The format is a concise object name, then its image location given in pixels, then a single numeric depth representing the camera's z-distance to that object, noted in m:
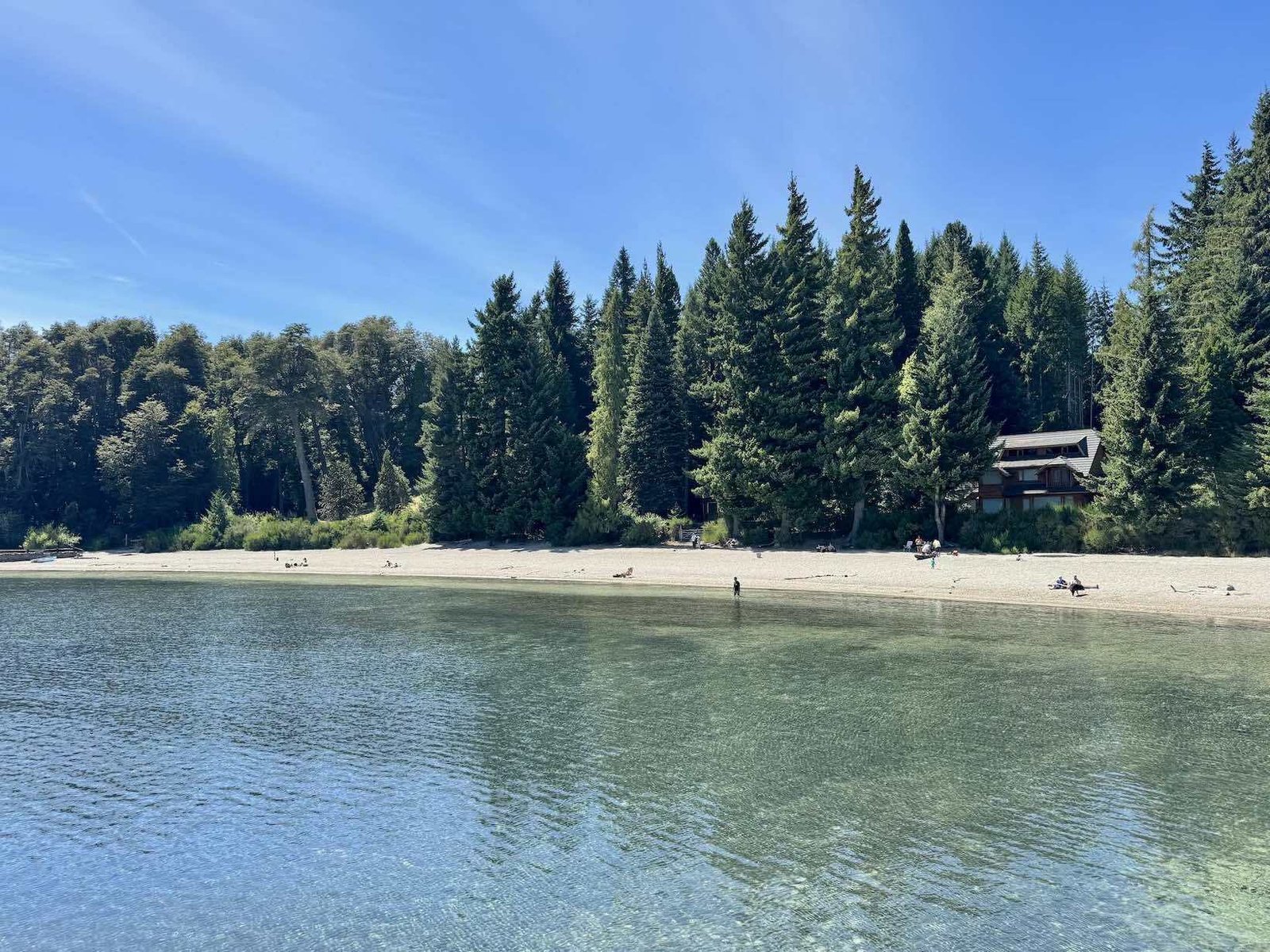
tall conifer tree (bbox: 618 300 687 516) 65.50
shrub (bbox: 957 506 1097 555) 48.19
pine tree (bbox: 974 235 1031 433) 74.81
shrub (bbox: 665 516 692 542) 61.84
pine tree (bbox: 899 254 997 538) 50.31
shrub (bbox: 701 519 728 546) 59.27
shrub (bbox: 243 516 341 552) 73.25
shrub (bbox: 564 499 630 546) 61.81
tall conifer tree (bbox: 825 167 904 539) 53.66
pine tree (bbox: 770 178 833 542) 55.16
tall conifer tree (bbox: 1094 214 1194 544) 44.94
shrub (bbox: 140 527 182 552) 77.53
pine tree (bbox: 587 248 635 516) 63.44
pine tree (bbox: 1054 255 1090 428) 81.88
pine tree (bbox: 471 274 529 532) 65.81
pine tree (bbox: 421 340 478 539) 66.62
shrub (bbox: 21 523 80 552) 78.94
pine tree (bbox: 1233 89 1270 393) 49.78
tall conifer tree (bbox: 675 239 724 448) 60.19
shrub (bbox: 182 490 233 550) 76.75
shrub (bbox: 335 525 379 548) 70.81
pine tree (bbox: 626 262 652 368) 72.19
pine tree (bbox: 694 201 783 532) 55.50
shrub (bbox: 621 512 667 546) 60.53
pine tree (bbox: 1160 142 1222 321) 71.25
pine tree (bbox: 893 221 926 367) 71.44
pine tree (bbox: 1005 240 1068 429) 79.81
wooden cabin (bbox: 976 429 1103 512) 58.72
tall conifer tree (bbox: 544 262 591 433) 85.16
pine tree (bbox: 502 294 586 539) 64.25
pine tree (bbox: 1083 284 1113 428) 84.88
